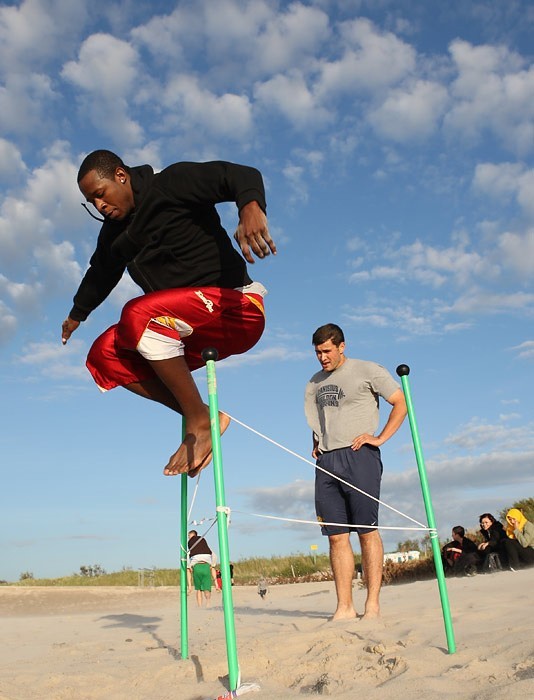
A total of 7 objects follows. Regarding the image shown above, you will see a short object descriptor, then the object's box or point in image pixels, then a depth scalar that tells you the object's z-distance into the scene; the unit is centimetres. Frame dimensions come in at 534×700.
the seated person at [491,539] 980
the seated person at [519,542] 945
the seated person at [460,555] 1022
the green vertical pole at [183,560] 387
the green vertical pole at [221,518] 268
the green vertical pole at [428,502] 343
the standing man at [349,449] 516
